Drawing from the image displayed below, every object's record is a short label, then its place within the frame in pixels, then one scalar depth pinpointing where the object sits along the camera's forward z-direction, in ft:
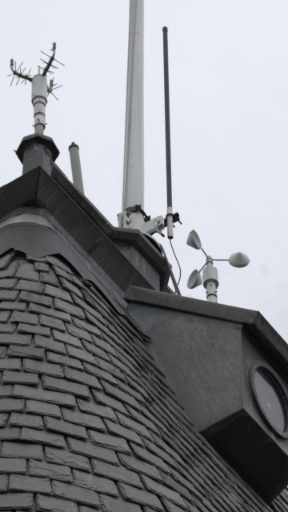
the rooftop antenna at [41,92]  29.14
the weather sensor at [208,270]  38.60
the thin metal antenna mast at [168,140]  36.88
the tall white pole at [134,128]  37.20
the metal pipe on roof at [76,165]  35.55
